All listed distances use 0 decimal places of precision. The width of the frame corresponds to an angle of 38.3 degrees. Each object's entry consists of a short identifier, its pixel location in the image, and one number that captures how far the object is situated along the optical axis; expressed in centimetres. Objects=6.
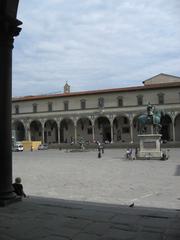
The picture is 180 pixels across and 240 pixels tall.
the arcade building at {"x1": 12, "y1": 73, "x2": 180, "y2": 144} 4686
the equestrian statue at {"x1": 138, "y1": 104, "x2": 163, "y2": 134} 2196
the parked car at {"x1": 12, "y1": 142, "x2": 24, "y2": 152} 4159
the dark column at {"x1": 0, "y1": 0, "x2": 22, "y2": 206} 453
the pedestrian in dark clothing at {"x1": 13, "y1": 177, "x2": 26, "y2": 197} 542
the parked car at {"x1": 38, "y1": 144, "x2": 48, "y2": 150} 4354
